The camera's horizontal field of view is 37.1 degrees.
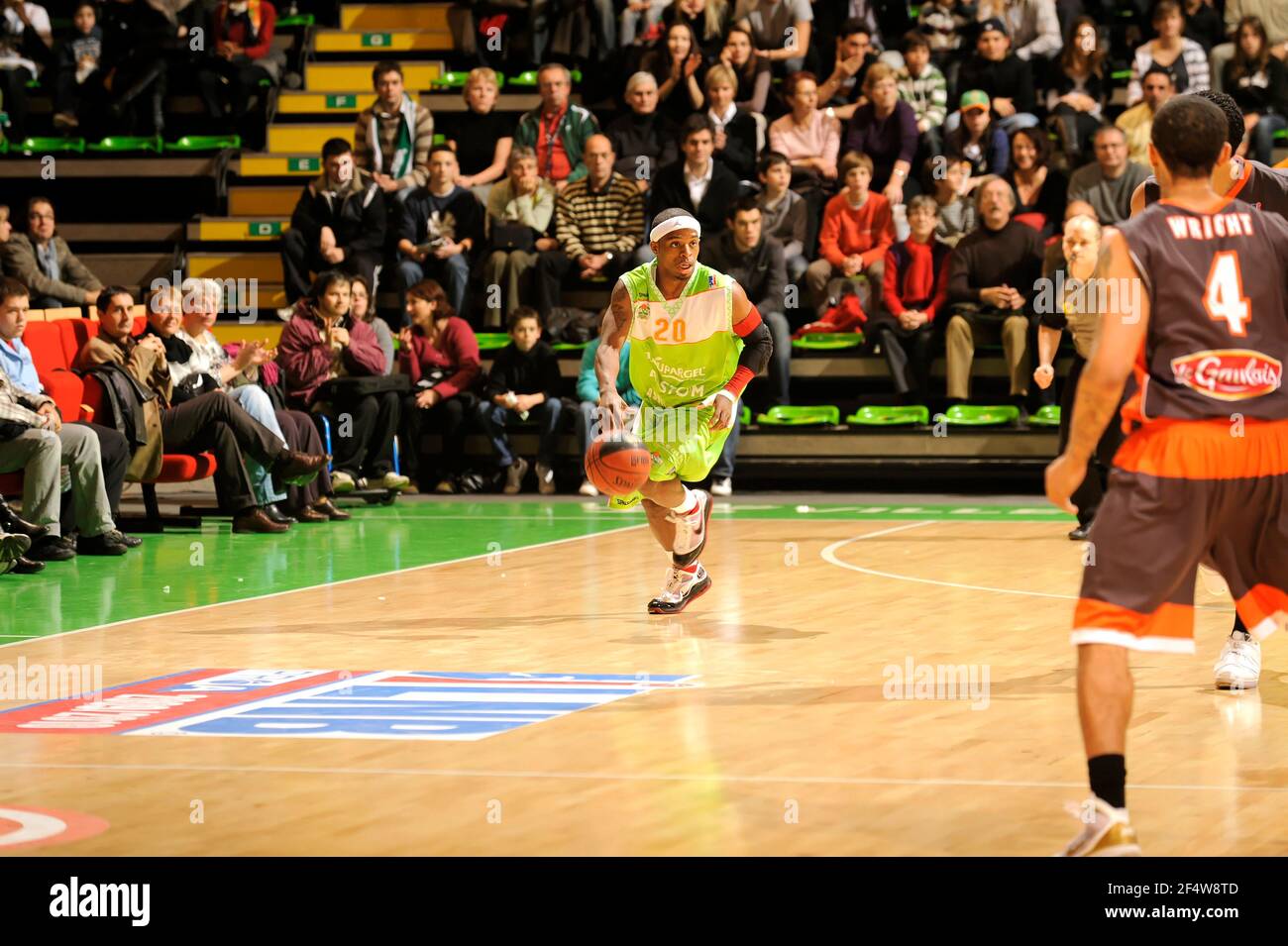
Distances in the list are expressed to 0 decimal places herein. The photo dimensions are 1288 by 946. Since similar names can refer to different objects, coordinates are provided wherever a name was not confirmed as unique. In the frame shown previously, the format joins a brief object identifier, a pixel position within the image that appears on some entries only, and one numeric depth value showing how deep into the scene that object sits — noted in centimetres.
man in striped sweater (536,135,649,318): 1590
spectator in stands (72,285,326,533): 1183
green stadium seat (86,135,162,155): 1842
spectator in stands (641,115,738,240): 1580
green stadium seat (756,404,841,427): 1520
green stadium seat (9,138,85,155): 1839
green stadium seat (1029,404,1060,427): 1453
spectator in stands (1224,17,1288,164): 1588
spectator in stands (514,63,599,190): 1673
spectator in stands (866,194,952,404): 1510
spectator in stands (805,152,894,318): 1553
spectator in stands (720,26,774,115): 1698
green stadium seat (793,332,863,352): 1550
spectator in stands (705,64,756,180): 1655
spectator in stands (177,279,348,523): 1251
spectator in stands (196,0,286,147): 1877
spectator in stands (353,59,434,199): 1697
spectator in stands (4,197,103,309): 1532
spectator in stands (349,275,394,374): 1434
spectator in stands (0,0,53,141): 1859
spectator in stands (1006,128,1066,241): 1531
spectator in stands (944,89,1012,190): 1592
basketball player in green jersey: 852
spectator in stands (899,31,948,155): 1669
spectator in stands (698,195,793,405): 1506
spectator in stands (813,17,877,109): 1717
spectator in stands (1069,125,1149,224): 1477
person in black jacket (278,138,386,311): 1638
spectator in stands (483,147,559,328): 1603
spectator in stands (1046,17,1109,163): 1598
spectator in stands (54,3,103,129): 1869
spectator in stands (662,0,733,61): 1761
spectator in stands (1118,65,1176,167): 1548
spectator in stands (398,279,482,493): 1527
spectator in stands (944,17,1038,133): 1656
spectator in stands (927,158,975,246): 1559
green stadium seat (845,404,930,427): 1498
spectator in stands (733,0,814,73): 1752
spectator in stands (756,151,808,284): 1572
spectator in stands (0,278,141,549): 1079
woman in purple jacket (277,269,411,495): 1391
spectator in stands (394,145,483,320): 1620
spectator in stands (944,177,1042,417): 1477
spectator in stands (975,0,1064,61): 1697
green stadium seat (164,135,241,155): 1855
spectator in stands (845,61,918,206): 1609
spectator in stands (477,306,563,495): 1517
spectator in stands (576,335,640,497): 1502
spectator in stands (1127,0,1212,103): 1608
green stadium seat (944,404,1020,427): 1468
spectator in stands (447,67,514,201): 1730
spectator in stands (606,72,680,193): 1664
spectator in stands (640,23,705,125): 1683
